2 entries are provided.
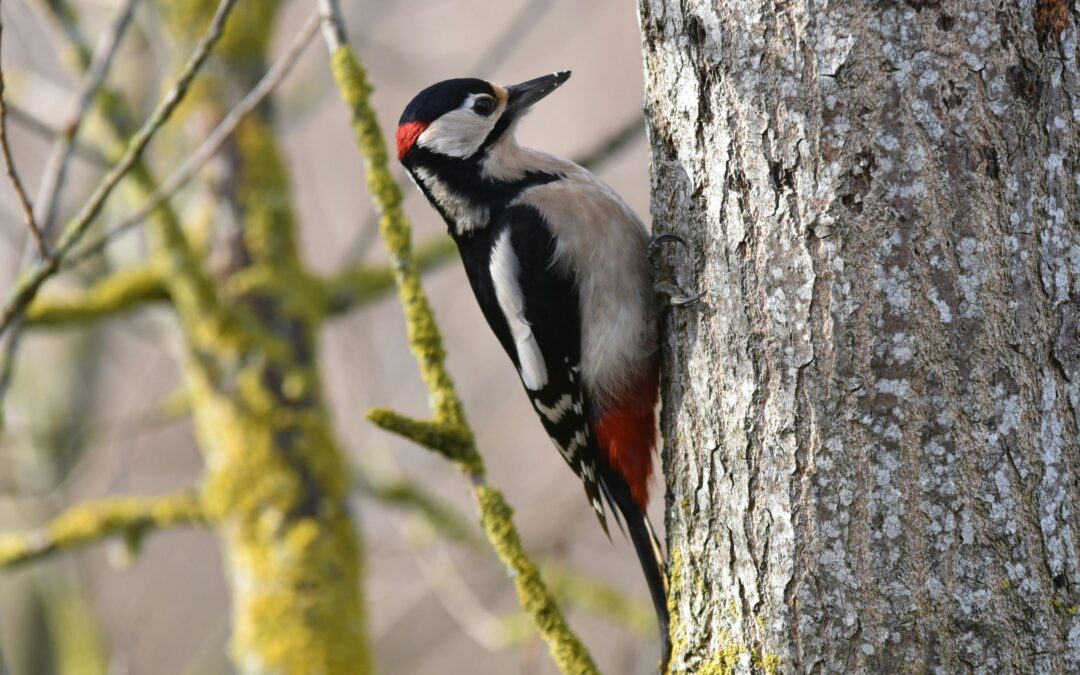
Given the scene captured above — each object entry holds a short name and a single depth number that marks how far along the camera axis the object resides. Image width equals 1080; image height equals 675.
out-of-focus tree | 6.98
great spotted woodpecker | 5.15
